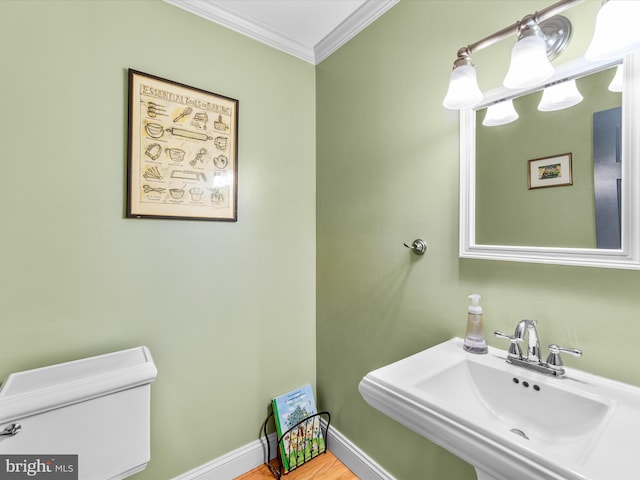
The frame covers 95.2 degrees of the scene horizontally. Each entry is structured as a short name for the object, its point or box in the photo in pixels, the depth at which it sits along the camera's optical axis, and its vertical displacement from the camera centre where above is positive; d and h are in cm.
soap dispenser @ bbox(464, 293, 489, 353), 101 -32
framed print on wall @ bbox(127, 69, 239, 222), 127 +41
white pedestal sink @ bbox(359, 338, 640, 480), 54 -41
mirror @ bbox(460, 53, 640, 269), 78 +20
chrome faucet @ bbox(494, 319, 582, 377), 85 -34
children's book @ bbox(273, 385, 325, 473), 159 -106
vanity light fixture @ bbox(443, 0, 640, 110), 68 +52
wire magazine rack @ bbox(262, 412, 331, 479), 158 -115
